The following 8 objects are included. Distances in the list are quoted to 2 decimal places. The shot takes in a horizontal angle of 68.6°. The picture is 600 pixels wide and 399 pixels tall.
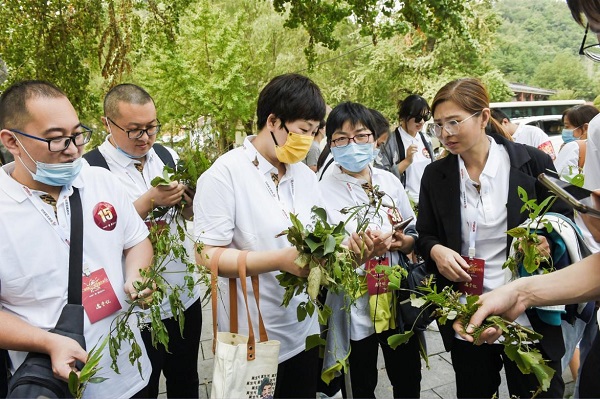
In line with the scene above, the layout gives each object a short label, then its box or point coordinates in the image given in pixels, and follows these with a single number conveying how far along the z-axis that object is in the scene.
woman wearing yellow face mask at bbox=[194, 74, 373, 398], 2.11
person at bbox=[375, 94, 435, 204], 4.62
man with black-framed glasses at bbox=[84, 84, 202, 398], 2.76
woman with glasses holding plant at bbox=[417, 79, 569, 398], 2.25
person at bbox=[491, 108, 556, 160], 6.50
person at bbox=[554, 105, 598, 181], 4.95
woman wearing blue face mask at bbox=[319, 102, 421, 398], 2.66
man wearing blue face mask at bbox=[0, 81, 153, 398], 1.67
